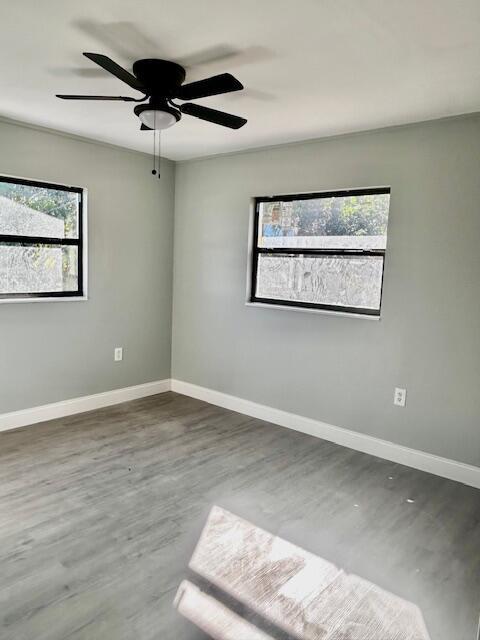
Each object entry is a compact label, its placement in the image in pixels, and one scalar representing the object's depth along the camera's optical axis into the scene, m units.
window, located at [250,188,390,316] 3.30
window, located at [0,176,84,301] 3.40
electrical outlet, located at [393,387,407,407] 3.12
